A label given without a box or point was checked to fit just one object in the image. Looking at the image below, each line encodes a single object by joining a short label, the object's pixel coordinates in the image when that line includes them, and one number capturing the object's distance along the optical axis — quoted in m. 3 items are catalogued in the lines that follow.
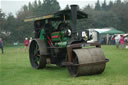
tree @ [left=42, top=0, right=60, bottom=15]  68.00
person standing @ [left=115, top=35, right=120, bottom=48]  25.81
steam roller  8.24
